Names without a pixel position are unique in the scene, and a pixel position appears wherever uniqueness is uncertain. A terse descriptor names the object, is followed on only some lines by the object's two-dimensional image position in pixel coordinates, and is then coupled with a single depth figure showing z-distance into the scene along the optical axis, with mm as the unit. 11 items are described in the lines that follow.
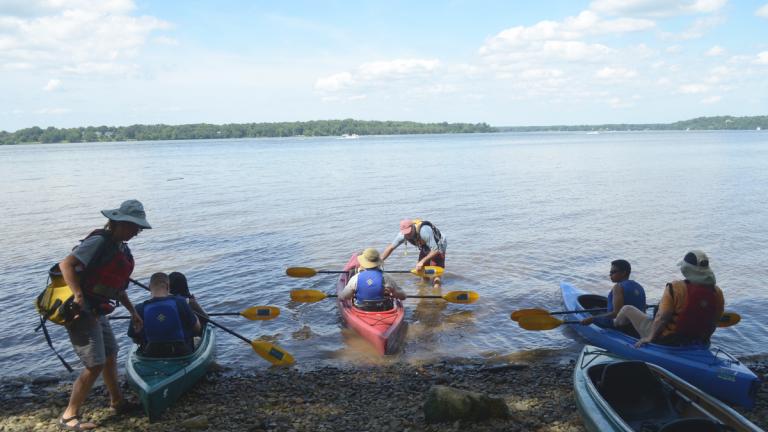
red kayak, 8633
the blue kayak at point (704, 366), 6434
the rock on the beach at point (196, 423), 6020
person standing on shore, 5164
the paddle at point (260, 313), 9352
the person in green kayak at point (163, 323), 6312
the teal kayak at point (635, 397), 5305
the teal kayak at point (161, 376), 6160
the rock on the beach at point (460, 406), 5879
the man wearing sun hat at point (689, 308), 6551
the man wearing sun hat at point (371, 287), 9109
